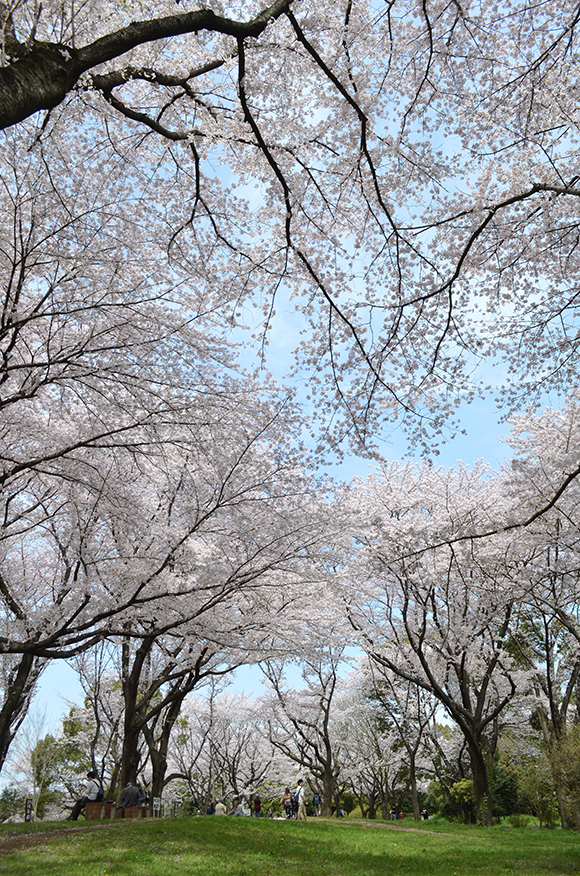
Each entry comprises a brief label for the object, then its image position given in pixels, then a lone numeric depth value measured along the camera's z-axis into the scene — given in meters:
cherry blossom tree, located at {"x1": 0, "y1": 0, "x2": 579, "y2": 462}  4.51
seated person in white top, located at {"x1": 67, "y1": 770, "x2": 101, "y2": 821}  12.32
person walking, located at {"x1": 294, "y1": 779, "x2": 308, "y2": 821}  15.07
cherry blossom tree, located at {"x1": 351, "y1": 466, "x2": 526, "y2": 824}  13.16
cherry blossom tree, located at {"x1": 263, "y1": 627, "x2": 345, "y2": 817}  13.38
